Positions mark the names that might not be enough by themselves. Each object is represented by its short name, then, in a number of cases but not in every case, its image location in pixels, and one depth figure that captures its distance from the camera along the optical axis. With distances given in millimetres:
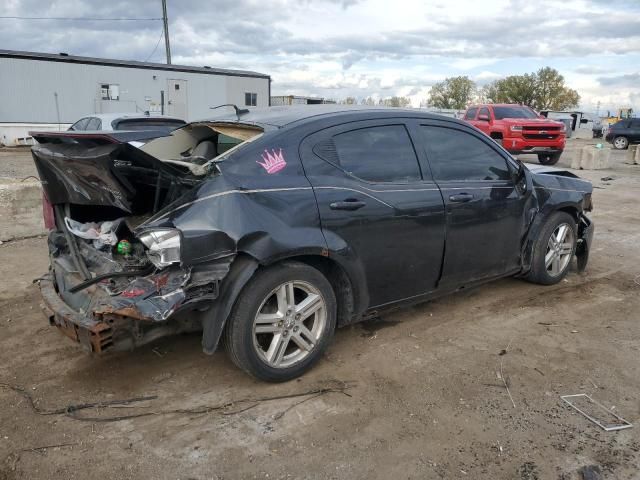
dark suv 26359
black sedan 2977
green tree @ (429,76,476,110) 72625
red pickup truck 16906
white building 22906
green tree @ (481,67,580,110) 66500
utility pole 27734
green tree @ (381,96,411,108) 69538
